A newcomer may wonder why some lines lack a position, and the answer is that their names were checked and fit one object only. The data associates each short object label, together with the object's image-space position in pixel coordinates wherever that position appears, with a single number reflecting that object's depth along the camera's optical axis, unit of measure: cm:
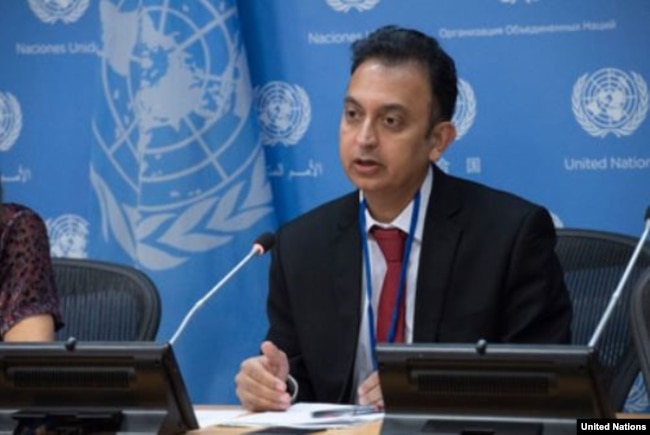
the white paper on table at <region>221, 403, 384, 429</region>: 490
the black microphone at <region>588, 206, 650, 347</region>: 446
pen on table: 509
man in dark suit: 579
